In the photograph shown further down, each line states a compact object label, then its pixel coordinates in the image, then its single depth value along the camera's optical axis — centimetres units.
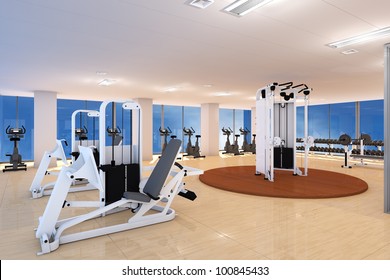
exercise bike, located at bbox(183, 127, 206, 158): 1055
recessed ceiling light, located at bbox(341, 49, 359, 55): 415
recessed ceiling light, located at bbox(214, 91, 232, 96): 841
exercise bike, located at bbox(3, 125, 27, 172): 755
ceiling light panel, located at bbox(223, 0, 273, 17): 256
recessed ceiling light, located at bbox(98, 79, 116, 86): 639
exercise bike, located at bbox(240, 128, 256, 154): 1220
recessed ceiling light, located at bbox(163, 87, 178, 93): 752
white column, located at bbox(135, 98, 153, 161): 975
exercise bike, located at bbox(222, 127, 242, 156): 1172
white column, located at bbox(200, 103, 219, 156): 1133
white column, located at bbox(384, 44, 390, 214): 342
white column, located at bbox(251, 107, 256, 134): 1327
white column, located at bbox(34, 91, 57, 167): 801
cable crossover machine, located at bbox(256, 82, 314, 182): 548
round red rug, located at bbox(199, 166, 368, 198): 440
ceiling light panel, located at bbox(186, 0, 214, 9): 260
